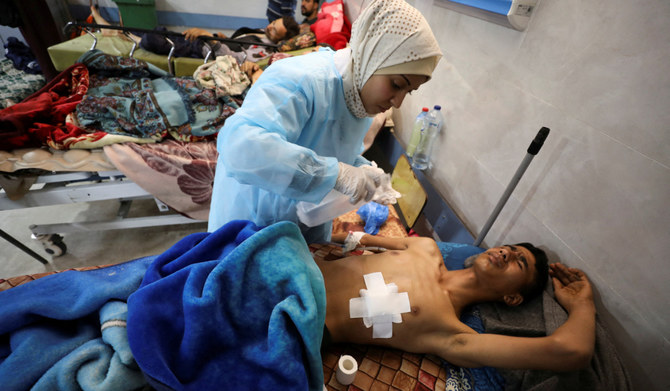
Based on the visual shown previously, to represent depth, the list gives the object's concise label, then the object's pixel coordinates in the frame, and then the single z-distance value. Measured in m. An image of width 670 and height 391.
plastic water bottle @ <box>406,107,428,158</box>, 1.88
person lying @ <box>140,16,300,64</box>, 2.87
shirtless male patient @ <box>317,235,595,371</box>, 0.97
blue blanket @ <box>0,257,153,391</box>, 0.66
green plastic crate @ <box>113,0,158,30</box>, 3.88
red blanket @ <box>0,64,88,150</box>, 1.66
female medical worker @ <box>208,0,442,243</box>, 0.87
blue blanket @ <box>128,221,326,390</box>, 0.73
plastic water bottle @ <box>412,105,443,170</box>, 1.81
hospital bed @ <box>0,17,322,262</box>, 1.73
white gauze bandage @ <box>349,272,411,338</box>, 1.14
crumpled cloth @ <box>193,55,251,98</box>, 2.26
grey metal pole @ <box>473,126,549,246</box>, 0.99
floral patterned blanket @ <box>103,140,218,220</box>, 1.81
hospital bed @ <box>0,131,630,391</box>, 0.72
